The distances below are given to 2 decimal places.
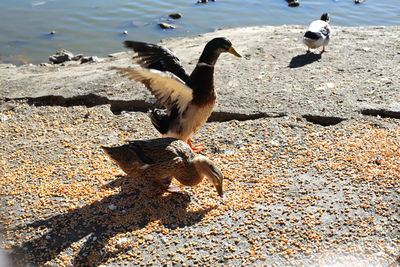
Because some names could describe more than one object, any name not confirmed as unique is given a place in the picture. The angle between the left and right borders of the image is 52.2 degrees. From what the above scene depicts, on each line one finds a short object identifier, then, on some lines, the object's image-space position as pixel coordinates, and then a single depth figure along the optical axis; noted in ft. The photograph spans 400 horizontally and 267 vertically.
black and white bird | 21.76
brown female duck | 11.95
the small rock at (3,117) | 17.27
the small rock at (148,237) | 10.93
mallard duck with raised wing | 12.95
